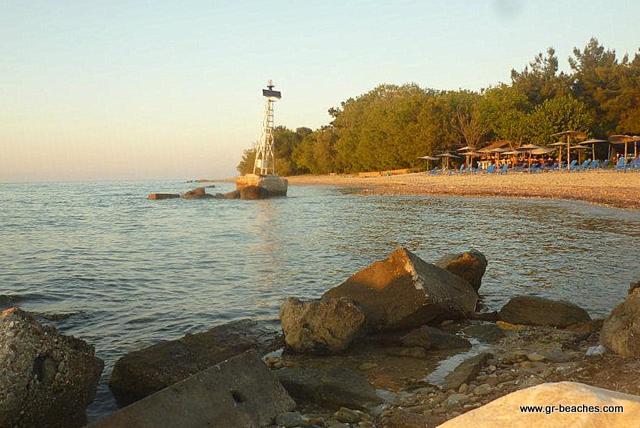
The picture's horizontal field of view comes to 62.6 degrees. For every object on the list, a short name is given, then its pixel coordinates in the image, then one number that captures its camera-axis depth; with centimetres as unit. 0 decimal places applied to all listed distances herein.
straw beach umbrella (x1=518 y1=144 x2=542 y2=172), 5191
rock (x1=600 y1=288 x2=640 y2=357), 586
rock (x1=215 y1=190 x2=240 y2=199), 5835
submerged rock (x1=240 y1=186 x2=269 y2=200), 5600
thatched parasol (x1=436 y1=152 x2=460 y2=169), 6277
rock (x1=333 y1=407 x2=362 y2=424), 514
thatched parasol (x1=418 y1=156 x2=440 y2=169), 6696
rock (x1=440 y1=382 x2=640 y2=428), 201
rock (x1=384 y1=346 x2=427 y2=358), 709
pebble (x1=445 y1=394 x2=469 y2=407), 522
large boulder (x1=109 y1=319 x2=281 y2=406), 596
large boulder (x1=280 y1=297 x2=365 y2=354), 726
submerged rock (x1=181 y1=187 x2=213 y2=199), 5882
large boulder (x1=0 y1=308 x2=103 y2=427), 451
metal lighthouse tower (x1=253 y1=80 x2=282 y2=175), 6312
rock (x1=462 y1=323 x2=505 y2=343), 776
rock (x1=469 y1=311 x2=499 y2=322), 882
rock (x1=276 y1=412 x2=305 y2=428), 503
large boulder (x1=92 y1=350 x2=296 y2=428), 438
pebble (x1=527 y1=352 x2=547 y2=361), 650
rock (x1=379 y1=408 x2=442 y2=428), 479
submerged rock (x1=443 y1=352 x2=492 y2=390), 585
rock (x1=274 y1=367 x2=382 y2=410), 558
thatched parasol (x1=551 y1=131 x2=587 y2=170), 5591
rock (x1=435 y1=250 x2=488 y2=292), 1016
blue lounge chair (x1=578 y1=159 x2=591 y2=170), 4562
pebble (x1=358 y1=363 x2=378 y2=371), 676
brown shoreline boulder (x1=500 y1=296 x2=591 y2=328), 821
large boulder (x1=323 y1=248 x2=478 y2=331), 810
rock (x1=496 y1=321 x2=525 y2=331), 818
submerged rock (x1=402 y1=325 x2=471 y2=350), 737
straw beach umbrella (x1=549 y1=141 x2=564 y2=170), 4928
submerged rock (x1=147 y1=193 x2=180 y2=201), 5912
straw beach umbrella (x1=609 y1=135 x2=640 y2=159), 4805
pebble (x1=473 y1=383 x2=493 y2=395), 545
